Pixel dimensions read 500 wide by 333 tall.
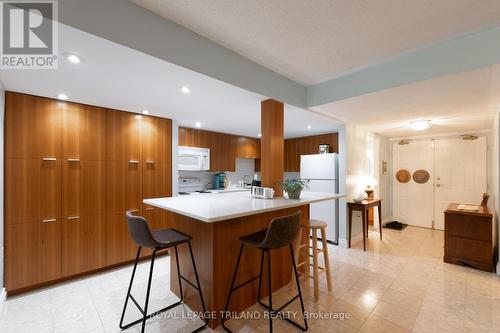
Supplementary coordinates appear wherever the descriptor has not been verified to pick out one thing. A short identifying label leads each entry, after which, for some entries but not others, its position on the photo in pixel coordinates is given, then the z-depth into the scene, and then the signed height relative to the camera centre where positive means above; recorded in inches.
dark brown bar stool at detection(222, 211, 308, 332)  66.1 -23.5
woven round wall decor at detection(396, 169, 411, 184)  205.2 -10.3
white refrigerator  156.1 -13.1
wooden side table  146.3 -29.5
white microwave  161.5 +5.7
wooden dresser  113.9 -40.5
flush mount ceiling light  141.4 +27.2
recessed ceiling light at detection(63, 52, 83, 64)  63.9 +32.6
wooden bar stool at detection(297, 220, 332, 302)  88.6 -36.6
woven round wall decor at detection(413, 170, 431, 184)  194.7 -10.0
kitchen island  73.2 -28.5
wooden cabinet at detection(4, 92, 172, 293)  91.5 -9.2
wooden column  103.7 +11.2
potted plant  96.7 -10.2
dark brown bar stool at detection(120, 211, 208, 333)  63.5 -24.3
